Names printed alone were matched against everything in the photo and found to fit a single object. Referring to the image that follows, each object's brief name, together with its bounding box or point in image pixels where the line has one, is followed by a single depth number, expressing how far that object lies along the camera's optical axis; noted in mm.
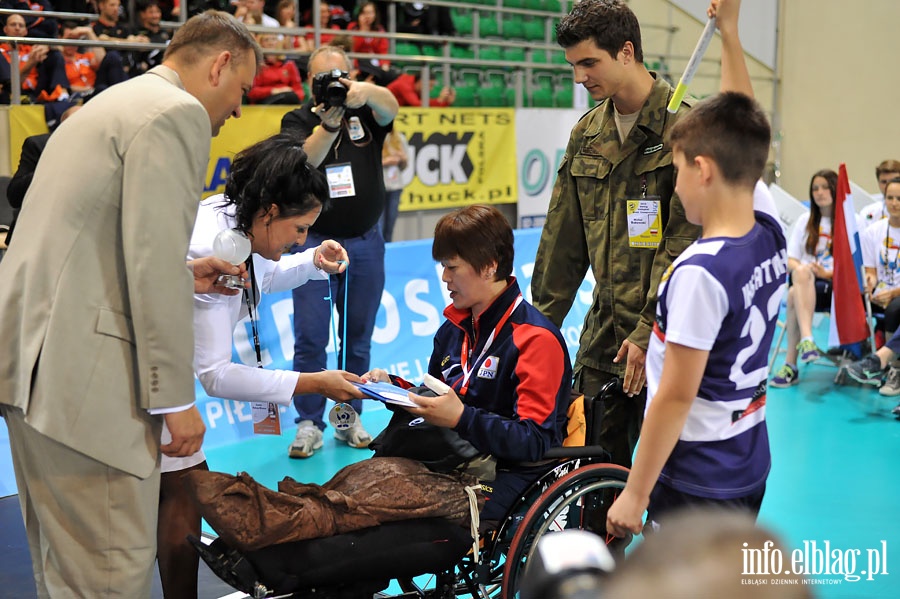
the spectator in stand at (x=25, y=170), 4461
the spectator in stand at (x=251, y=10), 7957
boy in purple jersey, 1730
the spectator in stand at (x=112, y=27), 7145
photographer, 4199
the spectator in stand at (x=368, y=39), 9117
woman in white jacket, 2256
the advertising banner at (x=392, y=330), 4676
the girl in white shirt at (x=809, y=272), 6074
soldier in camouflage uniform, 2535
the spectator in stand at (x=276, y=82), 7734
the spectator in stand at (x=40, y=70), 6742
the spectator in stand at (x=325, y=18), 9226
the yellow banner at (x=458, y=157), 8703
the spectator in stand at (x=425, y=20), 9820
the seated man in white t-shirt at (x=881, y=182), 6680
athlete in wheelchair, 2096
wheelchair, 2049
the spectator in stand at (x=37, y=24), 7047
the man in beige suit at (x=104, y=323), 1792
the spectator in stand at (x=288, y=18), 8328
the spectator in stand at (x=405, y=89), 8625
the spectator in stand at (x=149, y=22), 7289
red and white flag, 5887
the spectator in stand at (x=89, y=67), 6852
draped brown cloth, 2004
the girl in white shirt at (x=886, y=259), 5992
